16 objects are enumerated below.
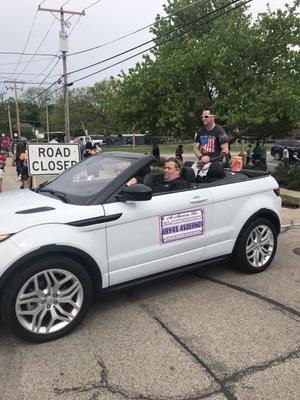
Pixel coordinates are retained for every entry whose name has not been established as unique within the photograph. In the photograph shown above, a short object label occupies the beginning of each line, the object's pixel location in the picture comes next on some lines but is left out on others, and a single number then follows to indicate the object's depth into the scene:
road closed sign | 8.51
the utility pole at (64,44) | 23.83
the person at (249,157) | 22.96
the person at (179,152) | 23.73
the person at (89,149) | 13.97
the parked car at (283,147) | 32.19
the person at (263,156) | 21.14
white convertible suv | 3.29
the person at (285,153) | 28.10
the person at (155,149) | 25.98
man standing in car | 5.88
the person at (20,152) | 13.91
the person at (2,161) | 12.22
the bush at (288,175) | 14.69
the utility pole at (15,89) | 61.21
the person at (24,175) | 13.13
